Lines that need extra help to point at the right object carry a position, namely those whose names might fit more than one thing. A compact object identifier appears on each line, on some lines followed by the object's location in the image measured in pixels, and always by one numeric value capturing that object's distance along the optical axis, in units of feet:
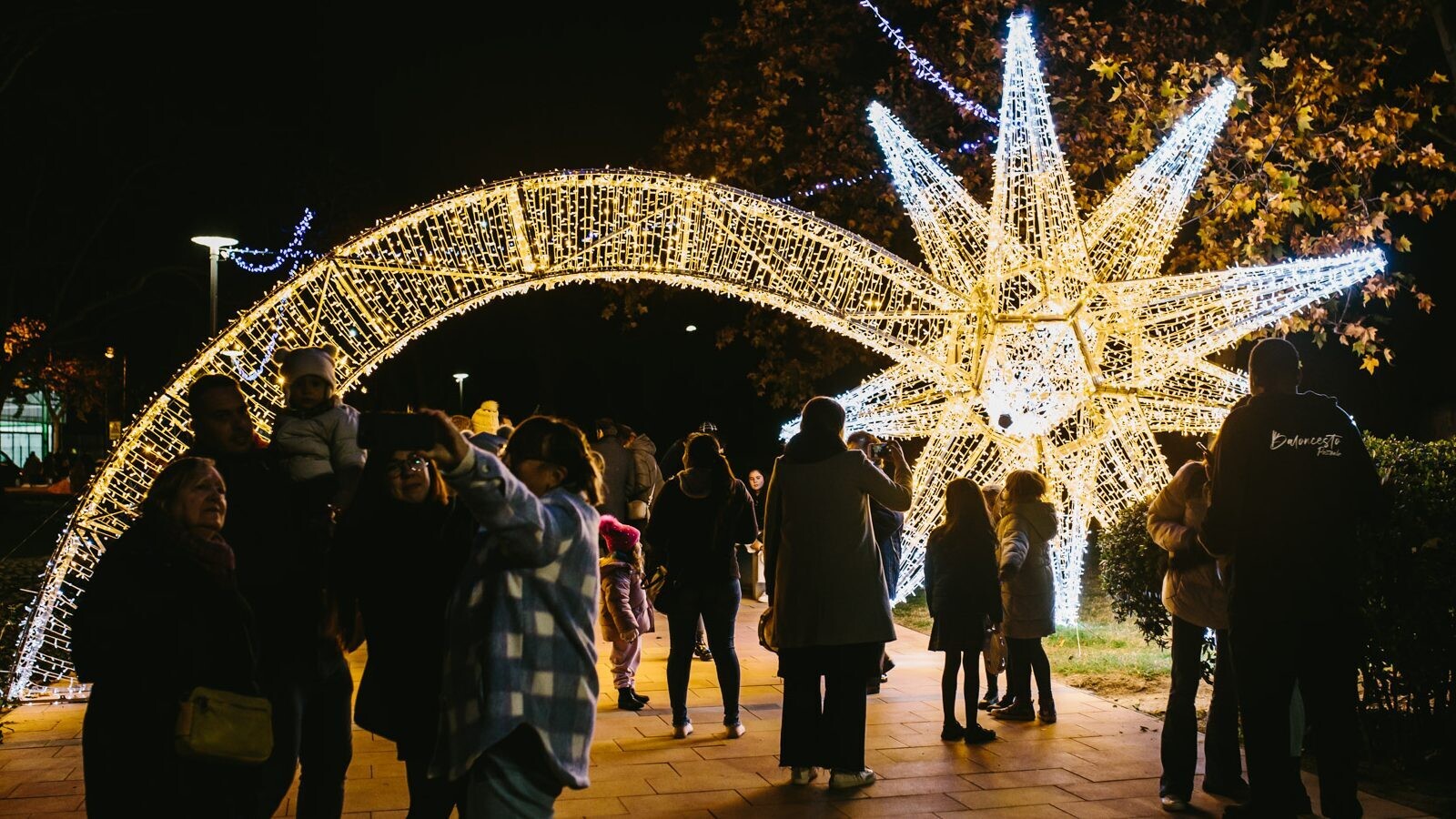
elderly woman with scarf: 11.26
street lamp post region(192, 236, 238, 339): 52.65
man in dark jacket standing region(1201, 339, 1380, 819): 15.47
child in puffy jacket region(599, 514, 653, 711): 25.91
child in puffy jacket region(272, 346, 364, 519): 15.64
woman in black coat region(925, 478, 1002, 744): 22.70
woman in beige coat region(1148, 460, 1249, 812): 18.04
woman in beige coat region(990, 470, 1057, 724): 23.77
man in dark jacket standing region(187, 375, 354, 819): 14.24
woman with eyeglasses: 13.42
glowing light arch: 25.07
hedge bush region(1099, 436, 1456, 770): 19.13
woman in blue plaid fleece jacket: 10.94
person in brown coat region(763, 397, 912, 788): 18.95
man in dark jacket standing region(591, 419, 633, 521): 39.68
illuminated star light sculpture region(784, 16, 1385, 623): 29.25
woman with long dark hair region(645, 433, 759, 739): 22.86
